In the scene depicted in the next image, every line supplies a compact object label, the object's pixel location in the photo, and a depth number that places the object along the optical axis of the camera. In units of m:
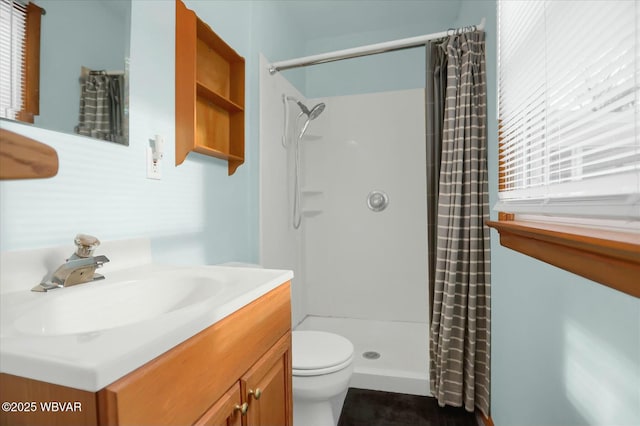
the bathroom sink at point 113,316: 0.43
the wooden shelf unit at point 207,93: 1.33
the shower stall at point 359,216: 2.55
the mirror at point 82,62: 0.86
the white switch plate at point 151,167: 1.20
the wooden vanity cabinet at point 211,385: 0.45
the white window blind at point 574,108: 0.55
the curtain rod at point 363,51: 1.72
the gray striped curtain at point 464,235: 1.61
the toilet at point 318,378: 1.33
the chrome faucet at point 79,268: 0.80
